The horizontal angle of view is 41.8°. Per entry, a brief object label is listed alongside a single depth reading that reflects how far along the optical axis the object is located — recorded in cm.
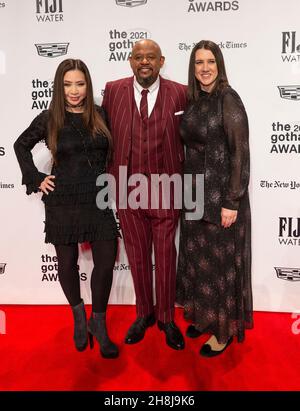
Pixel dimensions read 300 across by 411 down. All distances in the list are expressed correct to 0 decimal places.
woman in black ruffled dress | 218
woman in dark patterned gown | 211
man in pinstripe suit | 229
